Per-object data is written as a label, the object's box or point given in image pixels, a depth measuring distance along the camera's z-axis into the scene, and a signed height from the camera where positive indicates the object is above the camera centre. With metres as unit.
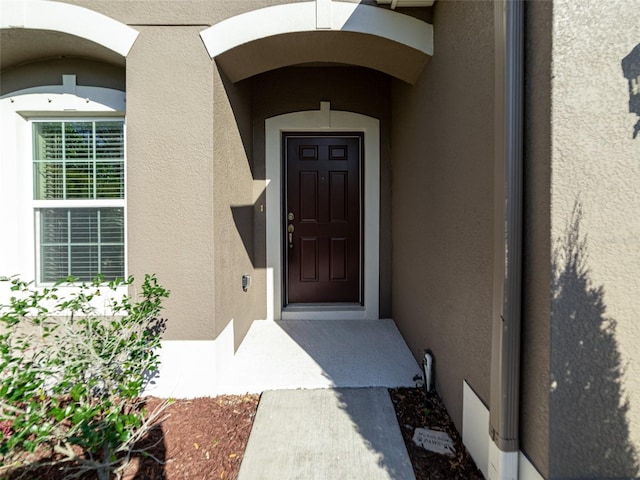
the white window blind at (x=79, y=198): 2.65 +0.32
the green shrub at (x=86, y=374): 1.27 -0.67
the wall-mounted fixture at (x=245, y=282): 3.17 -0.44
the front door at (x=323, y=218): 3.90 +0.23
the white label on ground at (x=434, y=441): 1.80 -1.17
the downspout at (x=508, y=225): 1.35 +0.05
